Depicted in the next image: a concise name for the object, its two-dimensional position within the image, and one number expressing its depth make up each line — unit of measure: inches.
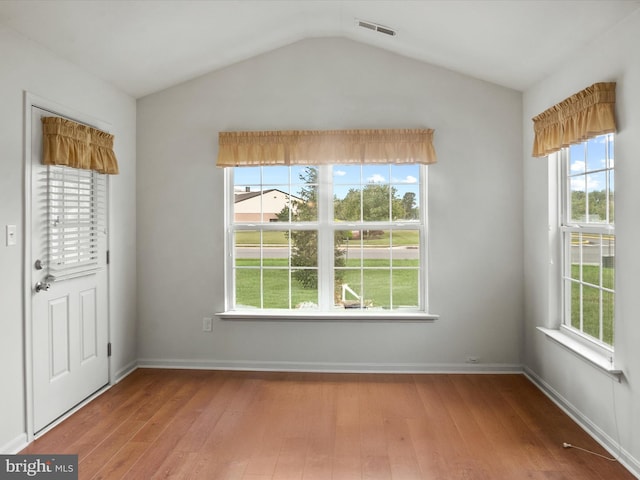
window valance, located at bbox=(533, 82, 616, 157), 106.5
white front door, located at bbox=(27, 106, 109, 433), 116.3
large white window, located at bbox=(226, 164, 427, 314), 167.0
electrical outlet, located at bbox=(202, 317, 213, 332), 167.3
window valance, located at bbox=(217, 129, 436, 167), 158.9
